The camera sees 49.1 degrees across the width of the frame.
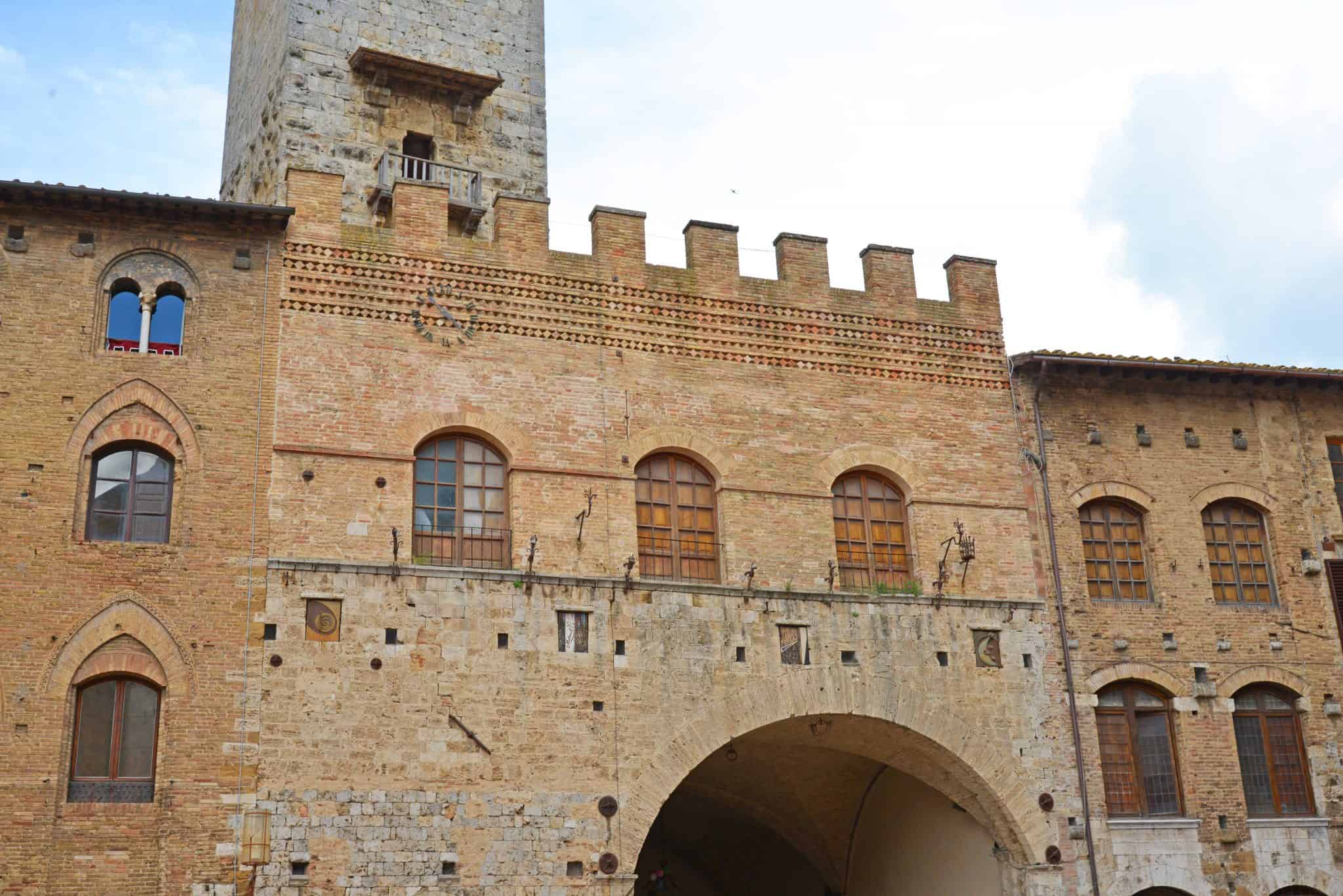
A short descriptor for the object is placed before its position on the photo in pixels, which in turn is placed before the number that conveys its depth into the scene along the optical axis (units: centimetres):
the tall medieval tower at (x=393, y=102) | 2270
